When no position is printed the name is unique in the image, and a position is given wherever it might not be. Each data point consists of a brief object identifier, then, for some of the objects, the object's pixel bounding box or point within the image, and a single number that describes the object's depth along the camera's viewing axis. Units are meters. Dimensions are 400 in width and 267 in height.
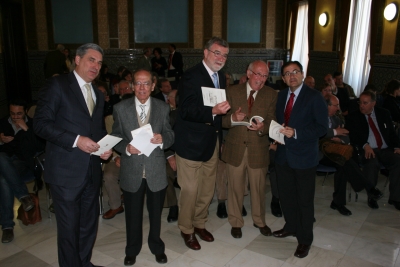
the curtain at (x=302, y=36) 11.46
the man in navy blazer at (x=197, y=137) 2.98
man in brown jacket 3.27
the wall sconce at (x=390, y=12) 7.18
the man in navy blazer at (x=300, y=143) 3.03
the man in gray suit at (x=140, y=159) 2.80
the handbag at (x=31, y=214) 3.78
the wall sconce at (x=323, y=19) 9.88
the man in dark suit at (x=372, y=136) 4.46
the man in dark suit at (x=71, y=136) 2.35
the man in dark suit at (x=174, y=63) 10.48
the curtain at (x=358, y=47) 8.29
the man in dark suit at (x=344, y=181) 4.19
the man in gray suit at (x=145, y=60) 10.07
